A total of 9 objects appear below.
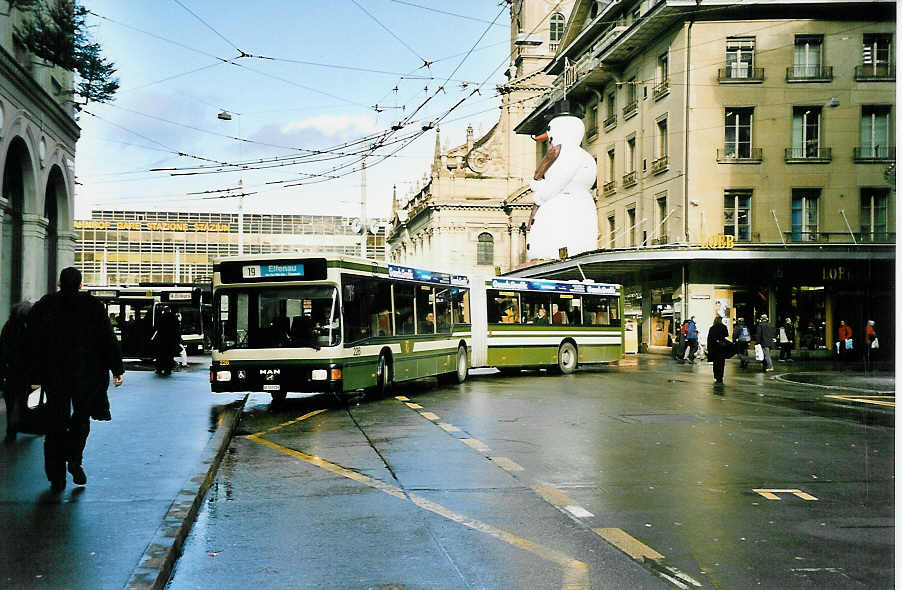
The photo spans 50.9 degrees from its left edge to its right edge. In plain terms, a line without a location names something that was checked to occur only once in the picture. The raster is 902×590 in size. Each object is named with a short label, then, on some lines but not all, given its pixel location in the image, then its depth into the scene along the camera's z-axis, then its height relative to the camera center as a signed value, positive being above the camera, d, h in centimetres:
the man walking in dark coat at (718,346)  2414 -94
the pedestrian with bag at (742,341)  3362 -113
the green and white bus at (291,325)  1623 -27
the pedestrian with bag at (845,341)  3631 -122
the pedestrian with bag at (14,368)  809 -56
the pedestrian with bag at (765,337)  3059 -90
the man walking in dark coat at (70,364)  766 -45
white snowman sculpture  4938 +626
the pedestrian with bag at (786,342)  3653 -126
